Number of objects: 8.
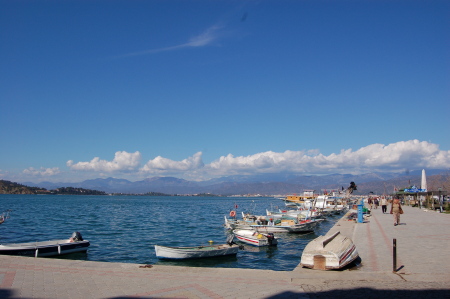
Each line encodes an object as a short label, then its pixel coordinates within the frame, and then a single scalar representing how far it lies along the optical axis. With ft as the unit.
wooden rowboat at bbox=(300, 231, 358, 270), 38.19
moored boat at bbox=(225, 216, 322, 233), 104.47
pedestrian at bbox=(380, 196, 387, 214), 145.89
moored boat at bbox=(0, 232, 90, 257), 62.95
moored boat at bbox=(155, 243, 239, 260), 64.59
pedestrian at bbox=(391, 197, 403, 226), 85.25
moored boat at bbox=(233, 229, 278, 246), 81.00
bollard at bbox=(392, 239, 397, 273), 37.06
